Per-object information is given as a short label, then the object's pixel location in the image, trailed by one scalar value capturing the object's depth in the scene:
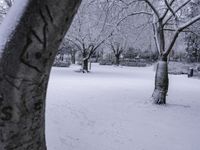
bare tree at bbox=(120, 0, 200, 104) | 10.31
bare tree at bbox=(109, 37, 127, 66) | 38.22
